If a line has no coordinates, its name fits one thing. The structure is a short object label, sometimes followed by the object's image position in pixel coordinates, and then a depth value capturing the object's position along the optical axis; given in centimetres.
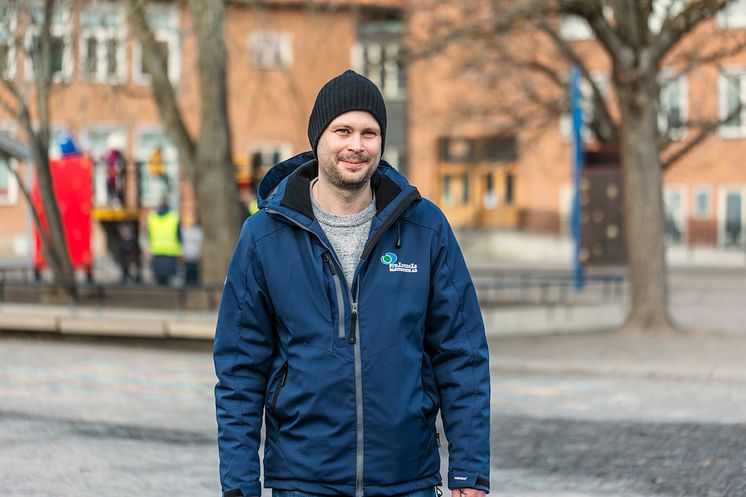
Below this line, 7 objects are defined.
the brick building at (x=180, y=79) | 1909
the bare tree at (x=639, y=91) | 1720
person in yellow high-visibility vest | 2112
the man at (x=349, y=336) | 374
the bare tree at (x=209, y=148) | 1752
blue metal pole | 2366
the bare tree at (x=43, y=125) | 1962
